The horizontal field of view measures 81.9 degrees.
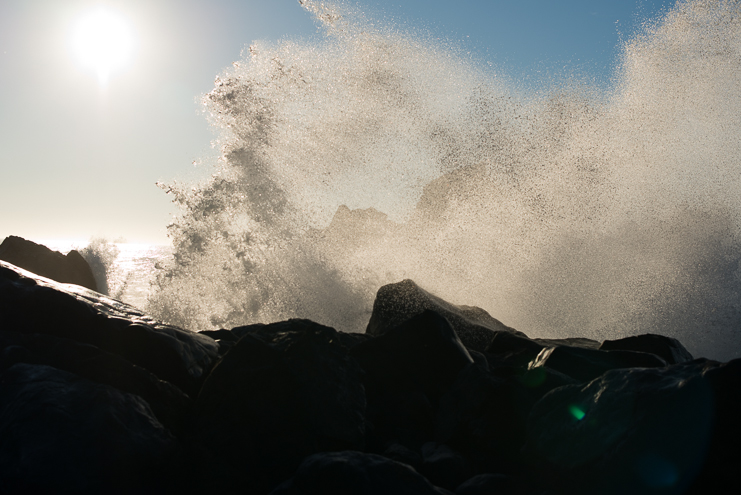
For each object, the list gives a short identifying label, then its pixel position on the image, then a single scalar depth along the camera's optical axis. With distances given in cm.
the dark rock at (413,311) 654
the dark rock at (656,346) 462
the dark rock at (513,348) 446
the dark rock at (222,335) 523
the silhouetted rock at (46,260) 951
